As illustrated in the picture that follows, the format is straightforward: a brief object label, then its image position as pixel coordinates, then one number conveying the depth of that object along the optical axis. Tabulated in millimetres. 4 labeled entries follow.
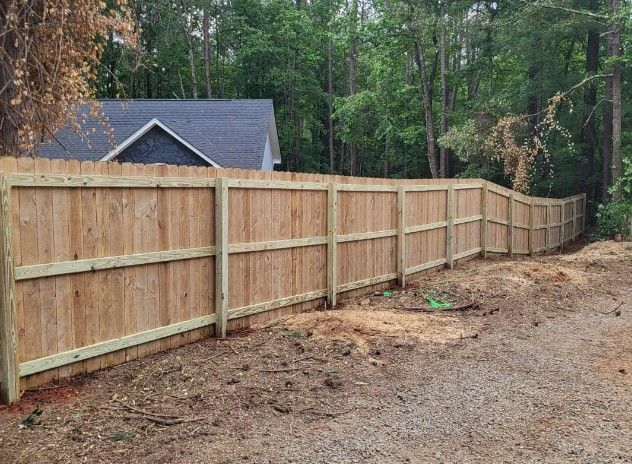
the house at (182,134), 15961
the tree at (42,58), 5113
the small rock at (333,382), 4203
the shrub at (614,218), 15695
